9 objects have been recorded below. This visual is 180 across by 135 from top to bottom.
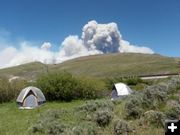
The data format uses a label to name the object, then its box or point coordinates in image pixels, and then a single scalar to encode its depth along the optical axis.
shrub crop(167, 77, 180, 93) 7.87
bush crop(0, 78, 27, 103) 19.06
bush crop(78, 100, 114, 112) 7.92
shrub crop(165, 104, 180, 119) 6.07
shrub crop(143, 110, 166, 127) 5.96
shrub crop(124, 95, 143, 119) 6.76
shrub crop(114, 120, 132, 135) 5.82
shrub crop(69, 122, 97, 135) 5.71
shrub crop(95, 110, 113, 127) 6.61
